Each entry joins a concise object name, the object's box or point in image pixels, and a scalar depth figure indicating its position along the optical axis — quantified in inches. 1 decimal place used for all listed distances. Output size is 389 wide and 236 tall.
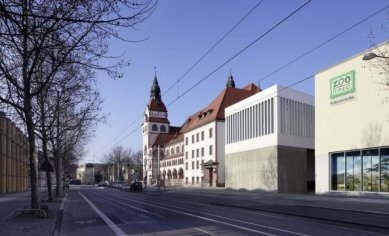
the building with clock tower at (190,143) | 3307.1
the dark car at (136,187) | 2837.1
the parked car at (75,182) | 6629.9
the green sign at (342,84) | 1649.9
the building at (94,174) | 7185.0
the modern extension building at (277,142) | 2202.3
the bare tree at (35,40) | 392.6
